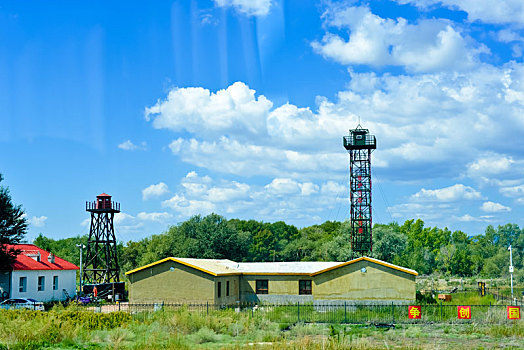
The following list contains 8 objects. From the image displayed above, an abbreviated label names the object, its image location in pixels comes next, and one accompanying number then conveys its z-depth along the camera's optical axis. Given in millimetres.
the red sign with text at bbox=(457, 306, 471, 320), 35344
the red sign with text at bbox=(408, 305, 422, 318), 36281
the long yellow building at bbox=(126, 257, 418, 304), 42062
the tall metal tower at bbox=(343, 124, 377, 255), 69062
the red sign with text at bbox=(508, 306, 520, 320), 33938
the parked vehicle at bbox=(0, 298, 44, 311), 40938
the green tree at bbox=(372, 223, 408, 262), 76000
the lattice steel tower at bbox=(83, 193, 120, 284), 58797
